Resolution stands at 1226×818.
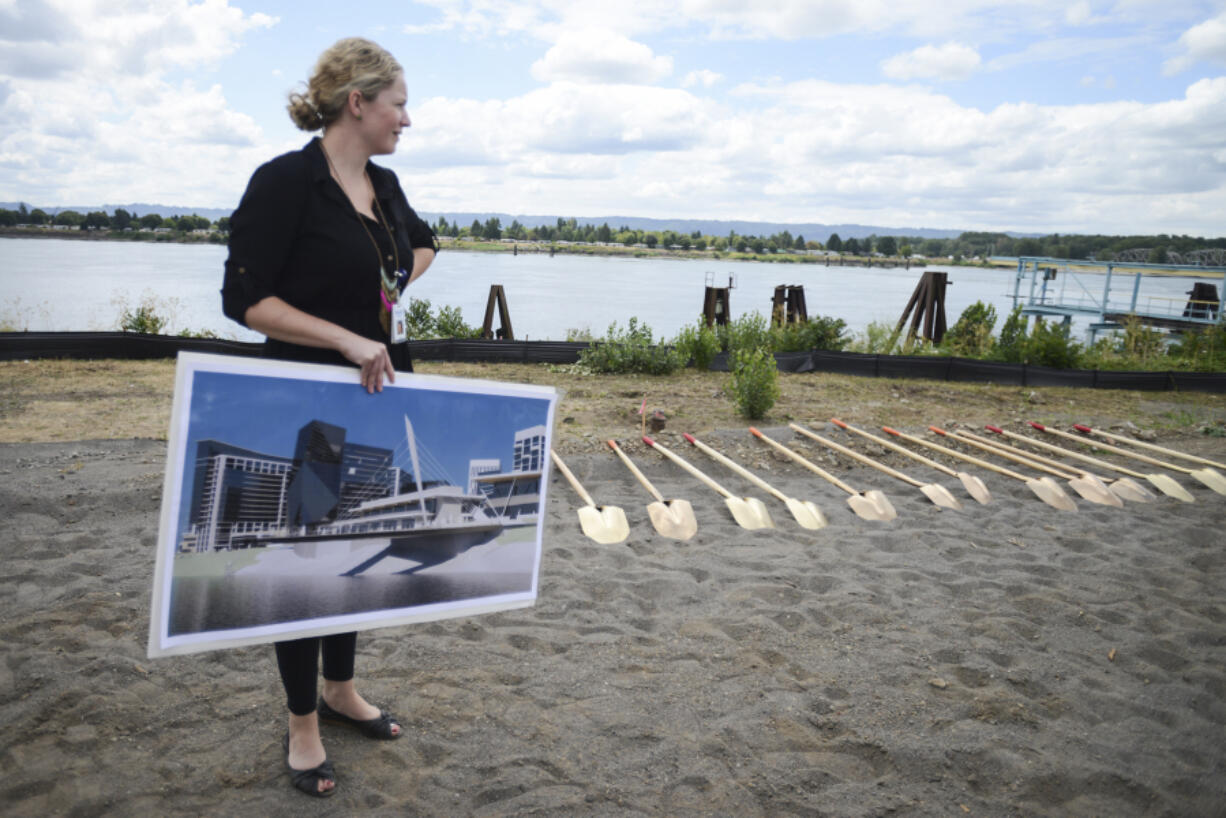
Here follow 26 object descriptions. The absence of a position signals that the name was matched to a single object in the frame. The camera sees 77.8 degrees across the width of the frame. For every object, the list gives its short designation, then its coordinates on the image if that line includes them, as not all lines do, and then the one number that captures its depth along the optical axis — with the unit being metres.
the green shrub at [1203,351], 12.57
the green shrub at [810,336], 12.94
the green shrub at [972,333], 13.65
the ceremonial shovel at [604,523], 4.62
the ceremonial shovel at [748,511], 4.98
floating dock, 21.72
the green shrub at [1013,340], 12.48
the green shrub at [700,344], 11.79
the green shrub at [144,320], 12.34
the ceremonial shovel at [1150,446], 6.66
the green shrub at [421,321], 13.64
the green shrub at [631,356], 11.40
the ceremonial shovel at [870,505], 5.23
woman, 1.93
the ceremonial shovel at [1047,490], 5.54
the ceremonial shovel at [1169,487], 5.82
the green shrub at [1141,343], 13.65
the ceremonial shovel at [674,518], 4.79
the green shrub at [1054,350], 12.05
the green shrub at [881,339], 13.50
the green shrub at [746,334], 12.04
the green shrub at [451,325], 13.51
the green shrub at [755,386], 8.13
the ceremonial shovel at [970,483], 5.71
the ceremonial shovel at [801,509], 5.04
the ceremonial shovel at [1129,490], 5.82
